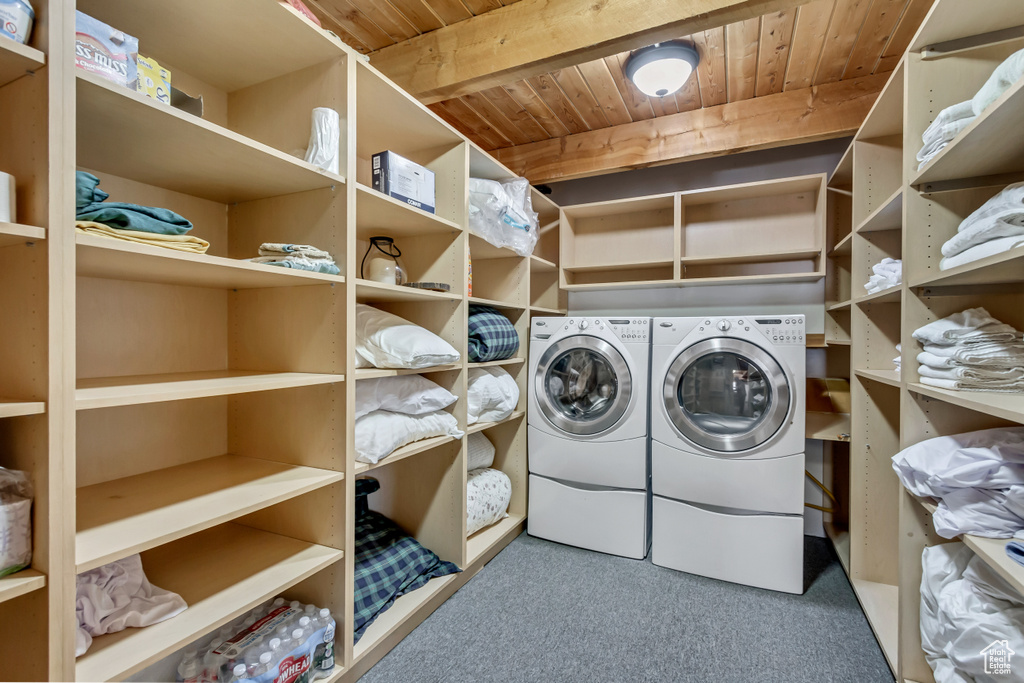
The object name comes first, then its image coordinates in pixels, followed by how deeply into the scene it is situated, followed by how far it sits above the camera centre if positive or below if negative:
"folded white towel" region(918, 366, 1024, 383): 1.18 -0.08
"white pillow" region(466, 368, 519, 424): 2.18 -0.27
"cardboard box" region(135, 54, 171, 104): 1.06 +0.62
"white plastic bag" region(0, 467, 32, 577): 0.80 -0.33
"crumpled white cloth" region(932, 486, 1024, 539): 1.09 -0.43
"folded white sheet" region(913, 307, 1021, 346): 1.22 +0.03
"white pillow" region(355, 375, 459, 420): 1.67 -0.22
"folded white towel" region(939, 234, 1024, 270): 1.04 +0.23
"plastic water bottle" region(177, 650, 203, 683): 1.26 -0.93
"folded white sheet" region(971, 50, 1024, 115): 1.01 +0.62
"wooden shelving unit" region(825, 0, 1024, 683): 1.18 +0.17
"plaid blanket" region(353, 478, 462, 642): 1.74 -0.95
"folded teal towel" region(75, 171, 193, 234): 0.92 +0.27
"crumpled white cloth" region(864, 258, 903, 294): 1.71 +0.26
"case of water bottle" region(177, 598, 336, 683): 1.24 -0.89
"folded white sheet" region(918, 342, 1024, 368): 1.18 -0.03
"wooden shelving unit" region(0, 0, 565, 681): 0.82 +0.01
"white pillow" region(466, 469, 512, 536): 2.23 -0.82
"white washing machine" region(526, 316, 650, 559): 2.31 -0.49
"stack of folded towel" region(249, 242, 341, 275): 1.29 +0.24
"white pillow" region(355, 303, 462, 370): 1.63 -0.01
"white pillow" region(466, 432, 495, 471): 2.38 -0.61
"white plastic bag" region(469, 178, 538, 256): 2.23 +0.65
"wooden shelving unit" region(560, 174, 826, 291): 2.60 +0.67
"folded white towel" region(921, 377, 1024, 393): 1.17 -0.12
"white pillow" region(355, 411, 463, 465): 1.56 -0.34
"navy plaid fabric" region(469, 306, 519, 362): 2.16 +0.02
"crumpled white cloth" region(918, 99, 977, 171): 1.21 +0.59
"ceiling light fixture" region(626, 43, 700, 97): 2.03 +1.28
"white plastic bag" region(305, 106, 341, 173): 1.37 +0.61
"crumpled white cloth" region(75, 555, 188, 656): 1.02 -0.64
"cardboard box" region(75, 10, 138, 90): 0.92 +0.61
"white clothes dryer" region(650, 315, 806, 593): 2.01 -0.50
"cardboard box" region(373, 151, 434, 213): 1.71 +0.63
